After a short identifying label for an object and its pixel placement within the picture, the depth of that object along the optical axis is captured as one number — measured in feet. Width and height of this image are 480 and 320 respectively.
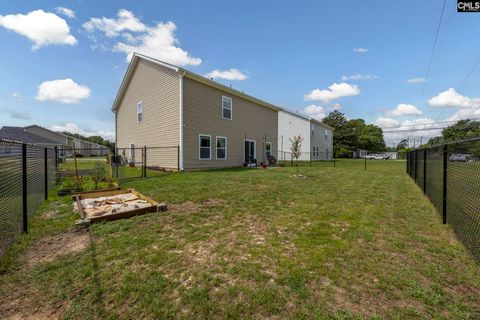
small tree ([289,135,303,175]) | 46.30
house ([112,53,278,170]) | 42.37
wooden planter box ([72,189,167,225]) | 13.89
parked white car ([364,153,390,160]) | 162.20
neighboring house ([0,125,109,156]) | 91.50
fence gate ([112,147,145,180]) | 33.74
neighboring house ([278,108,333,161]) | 93.20
